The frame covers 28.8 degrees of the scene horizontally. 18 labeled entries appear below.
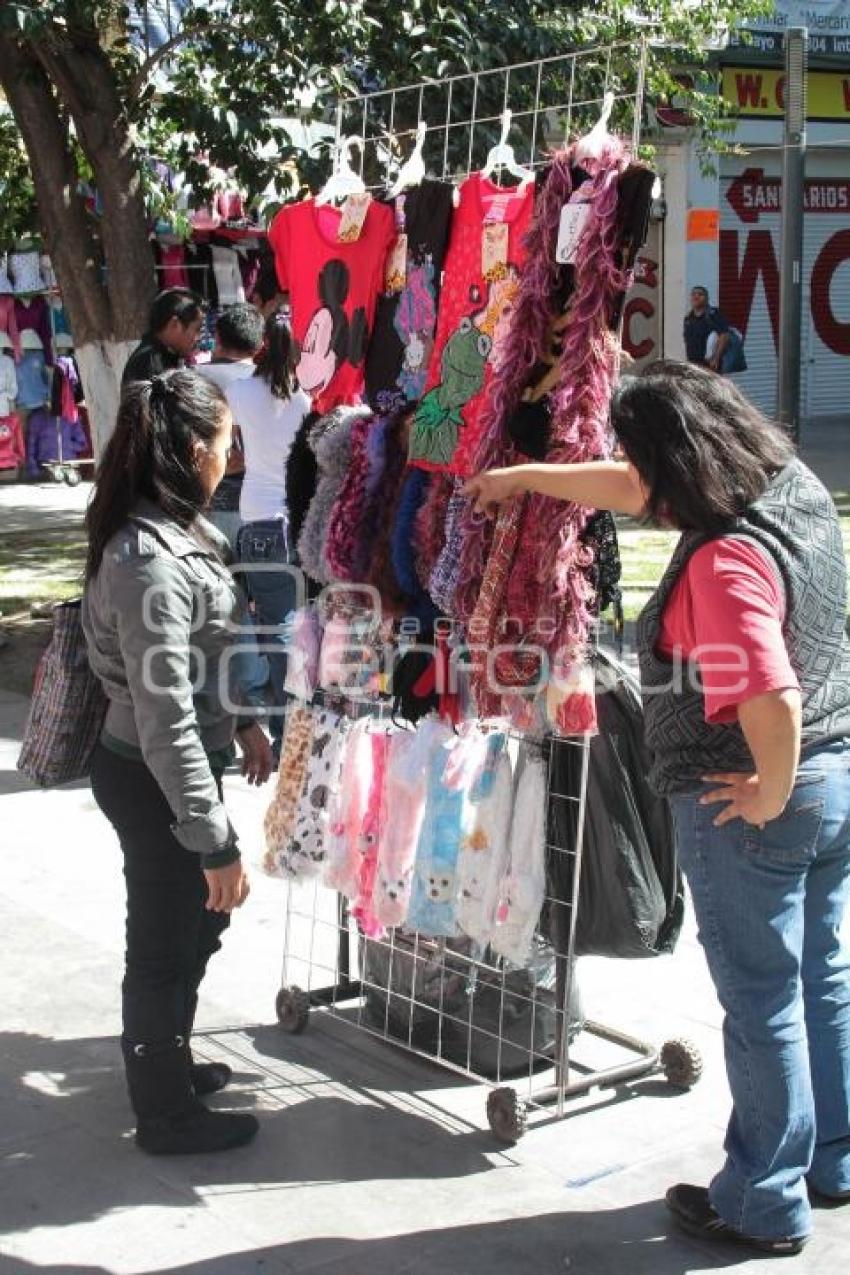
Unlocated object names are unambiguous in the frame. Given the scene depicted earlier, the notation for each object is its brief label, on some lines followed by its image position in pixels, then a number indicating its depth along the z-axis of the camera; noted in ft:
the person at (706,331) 62.28
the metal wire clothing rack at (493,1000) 12.57
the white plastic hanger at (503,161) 12.92
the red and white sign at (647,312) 68.28
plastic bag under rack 13.48
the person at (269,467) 21.11
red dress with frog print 12.46
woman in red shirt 9.87
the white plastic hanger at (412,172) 13.89
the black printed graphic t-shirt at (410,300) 13.14
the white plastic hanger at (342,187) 14.62
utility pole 33.30
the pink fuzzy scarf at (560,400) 11.54
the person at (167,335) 21.61
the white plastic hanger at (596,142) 11.57
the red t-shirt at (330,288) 14.01
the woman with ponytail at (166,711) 11.30
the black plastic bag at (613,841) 12.42
